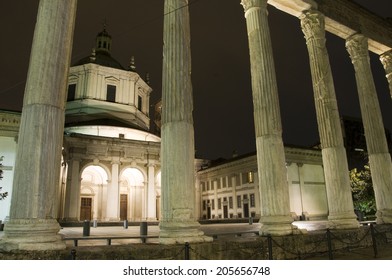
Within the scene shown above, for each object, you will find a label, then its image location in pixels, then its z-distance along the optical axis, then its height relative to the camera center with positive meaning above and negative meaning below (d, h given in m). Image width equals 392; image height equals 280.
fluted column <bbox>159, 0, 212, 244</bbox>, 8.35 +2.29
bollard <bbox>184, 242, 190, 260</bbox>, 7.17 -0.74
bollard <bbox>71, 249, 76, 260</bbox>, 6.10 -0.61
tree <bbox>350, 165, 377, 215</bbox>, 29.45 +2.01
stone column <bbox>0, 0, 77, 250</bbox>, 6.77 +1.85
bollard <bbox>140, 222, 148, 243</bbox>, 14.37 -0.43
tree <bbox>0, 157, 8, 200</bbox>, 19.72 +1.72
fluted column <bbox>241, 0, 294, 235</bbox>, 10.43 +3.01
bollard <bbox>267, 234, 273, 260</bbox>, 8.55 -0.81
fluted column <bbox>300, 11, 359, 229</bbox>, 12.85 +3.62
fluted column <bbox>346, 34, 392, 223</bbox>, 14.97 +4.21
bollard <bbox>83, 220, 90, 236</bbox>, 15.11 -0.33
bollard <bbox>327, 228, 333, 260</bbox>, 9.24 -0.85
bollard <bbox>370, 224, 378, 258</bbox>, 10.14 -1.01
